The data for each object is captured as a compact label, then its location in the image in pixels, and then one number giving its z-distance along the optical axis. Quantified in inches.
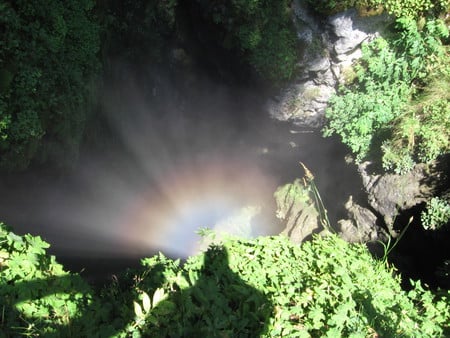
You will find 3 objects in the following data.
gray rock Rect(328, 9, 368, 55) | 248.1
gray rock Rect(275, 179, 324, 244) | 327.9
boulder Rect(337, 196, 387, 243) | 267.7
